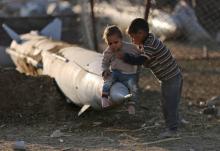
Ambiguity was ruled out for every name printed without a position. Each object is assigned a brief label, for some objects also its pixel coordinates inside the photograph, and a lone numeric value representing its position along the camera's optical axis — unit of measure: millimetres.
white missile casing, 15449
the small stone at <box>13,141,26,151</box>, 13258
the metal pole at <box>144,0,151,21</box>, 19315
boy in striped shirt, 13500
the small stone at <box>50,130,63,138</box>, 14793
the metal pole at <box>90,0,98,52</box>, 23202
